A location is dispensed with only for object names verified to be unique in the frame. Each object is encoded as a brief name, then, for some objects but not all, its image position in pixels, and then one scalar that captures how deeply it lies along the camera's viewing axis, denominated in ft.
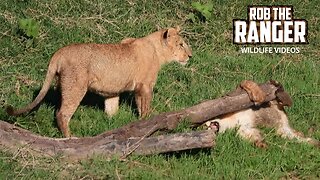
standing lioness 47.87
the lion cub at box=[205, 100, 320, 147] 48.06
